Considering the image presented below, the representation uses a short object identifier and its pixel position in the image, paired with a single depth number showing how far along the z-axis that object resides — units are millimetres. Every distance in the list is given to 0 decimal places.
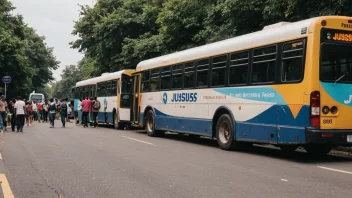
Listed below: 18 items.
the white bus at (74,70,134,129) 22406
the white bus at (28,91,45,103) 53138
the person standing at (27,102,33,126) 28594
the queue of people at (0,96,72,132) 21330
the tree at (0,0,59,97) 38375
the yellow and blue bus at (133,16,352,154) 9688
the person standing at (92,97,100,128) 25172
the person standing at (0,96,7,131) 19753
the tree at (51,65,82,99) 135875
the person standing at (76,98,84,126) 30550
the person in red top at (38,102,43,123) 35125
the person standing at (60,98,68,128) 25469
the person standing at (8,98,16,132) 22402
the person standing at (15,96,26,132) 21406
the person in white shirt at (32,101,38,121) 33688
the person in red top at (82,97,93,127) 24991
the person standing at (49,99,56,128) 25594
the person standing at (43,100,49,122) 35300
